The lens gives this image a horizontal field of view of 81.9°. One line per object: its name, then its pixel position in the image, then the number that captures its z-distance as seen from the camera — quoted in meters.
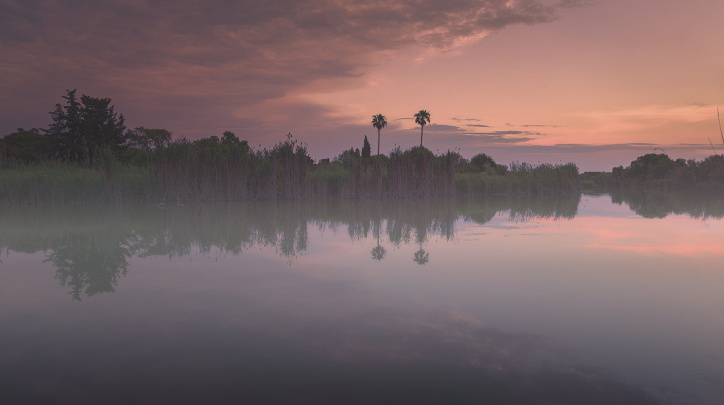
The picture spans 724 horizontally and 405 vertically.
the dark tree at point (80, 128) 30.12
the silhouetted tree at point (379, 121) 60.13
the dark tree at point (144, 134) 49.31
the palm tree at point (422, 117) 57.72
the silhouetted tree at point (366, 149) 61.83
